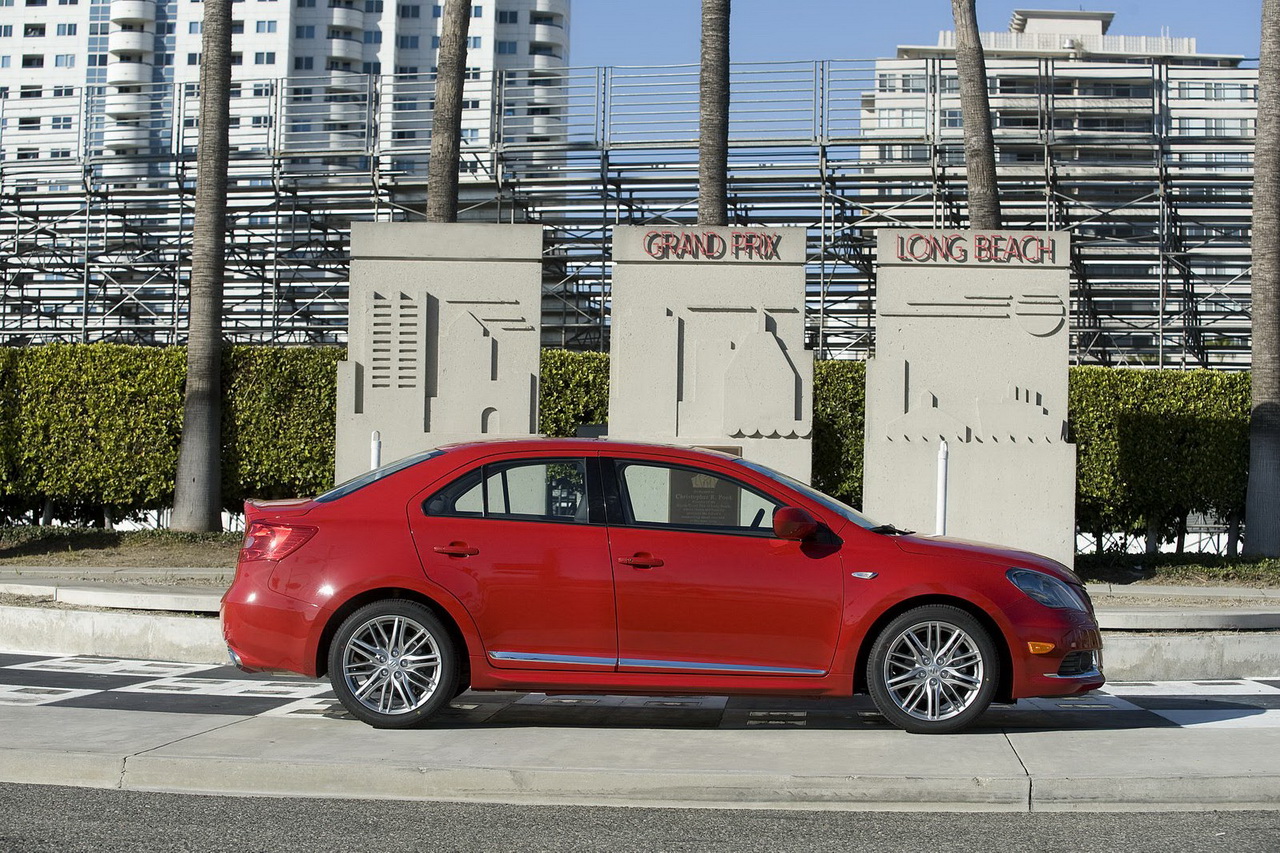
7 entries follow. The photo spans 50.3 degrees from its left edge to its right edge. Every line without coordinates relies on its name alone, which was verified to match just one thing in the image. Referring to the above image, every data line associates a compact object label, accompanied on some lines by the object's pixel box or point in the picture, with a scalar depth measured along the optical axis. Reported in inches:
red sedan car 280.4
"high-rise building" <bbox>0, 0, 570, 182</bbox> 4074.8
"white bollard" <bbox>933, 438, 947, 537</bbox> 553.9
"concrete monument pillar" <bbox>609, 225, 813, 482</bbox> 563.5
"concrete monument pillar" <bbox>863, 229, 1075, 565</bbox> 566.6
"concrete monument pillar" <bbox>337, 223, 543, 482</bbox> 576.7
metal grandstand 966.4
